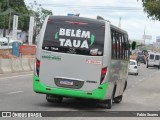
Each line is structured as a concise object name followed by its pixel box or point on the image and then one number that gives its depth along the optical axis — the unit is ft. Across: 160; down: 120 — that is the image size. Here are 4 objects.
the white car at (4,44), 240.90
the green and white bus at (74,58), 50.83
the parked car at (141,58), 346.50
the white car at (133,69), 166.91
